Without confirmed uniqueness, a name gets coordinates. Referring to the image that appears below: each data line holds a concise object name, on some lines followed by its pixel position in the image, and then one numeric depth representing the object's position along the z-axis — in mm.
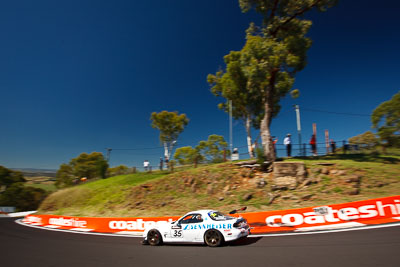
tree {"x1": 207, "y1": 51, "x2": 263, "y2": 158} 26562
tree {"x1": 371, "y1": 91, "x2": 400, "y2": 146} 26072
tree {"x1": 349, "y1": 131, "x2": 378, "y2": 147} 44625
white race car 7523
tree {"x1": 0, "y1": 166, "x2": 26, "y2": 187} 42250
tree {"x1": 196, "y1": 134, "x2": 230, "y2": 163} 43828
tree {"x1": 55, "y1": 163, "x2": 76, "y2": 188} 47025
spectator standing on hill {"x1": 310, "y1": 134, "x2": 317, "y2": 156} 19500
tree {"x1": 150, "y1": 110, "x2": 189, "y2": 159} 40531
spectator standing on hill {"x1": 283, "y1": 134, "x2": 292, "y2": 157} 19541
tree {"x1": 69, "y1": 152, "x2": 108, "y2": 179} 47531
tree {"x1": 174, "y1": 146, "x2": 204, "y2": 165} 44991
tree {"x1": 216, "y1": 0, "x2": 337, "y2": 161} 17250
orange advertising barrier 8602
